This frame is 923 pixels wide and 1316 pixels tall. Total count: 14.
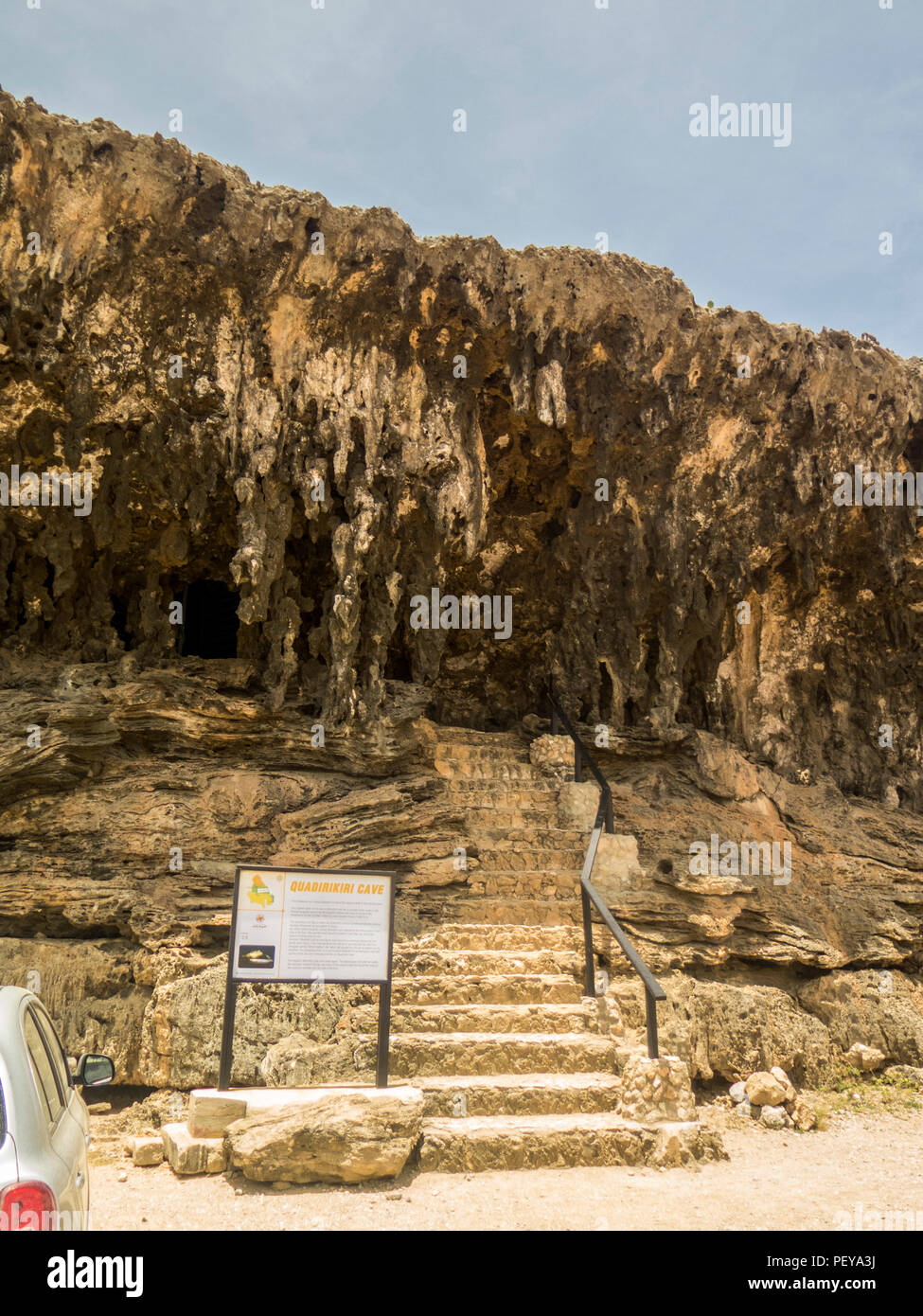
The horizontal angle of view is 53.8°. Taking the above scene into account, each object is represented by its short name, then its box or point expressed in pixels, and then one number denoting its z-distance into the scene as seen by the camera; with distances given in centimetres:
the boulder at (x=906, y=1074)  902
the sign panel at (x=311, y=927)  555
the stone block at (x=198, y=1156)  515
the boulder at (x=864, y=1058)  912
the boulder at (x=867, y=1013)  934
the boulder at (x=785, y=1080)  780
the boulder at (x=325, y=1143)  498
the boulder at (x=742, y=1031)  854
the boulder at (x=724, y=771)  1123
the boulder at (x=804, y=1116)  743
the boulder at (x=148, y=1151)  550
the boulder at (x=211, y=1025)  735
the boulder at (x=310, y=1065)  636
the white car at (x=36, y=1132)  239
